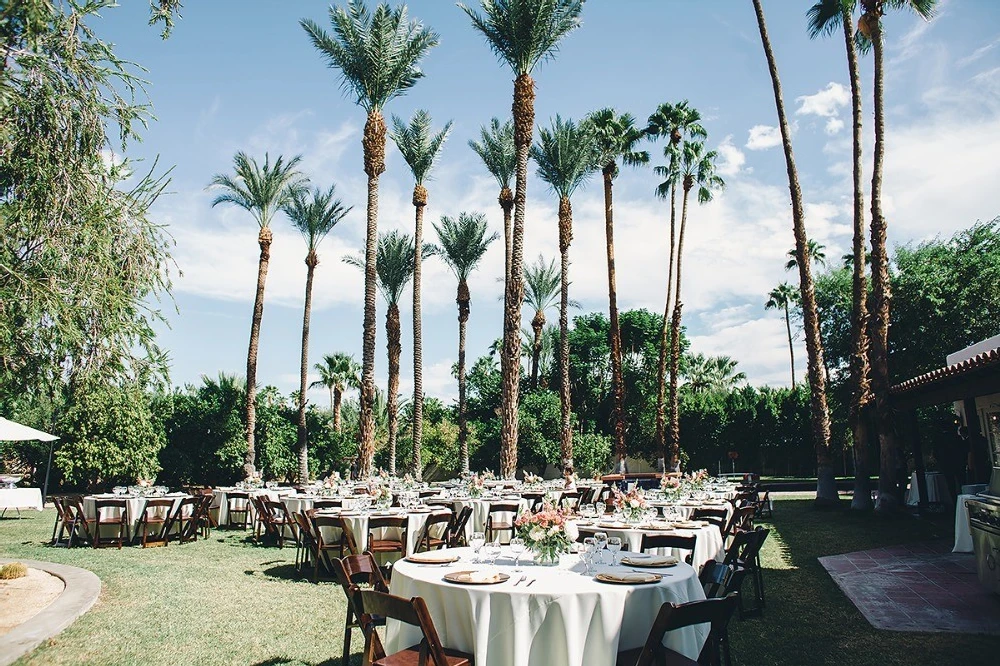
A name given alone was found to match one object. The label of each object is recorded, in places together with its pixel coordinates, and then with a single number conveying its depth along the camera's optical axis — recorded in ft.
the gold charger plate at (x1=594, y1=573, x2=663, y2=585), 13.35
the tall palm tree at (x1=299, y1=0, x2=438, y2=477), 63.16
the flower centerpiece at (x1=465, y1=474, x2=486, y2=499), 38.81
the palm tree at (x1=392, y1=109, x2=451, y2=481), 79.61
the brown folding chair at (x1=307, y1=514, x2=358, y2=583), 24.68
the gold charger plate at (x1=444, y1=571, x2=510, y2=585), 13.24
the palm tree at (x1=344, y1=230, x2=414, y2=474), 88.17
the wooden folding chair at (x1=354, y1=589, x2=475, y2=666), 11.32
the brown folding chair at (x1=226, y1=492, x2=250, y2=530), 49.21
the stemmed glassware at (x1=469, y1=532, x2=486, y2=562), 17.01
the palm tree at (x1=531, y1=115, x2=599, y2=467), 77.82
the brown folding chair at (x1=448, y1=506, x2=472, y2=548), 29.97
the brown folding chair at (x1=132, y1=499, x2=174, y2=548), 38.80
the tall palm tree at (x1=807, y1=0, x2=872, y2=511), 50.06
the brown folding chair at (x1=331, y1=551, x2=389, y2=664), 14.80
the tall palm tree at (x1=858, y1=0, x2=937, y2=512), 47.34
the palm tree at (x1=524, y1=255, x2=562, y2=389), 109.70
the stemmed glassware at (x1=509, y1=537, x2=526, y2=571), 16.21
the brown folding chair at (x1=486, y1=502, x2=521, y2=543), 35.70
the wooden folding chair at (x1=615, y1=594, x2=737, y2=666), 10.84
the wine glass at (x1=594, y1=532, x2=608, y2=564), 15.42
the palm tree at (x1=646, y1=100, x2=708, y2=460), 87.45
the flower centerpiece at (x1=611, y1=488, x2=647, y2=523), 25.44
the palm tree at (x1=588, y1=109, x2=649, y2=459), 82.84
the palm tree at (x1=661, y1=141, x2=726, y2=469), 89.76
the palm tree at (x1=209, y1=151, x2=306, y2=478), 81.20
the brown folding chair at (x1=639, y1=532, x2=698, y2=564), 19.66
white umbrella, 41.52
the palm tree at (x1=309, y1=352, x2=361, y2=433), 151.23
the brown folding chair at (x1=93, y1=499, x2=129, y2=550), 38.29
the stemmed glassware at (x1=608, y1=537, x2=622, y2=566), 15.14
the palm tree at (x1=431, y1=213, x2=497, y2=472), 91.91
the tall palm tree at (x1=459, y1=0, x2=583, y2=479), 57.52
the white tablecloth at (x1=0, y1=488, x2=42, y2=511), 54.39
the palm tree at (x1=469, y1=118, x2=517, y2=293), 82.02
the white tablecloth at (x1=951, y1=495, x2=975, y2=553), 31.53
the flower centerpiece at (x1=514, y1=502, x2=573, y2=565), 15.34
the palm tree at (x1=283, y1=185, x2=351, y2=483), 86.07
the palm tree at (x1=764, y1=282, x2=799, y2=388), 151.23
